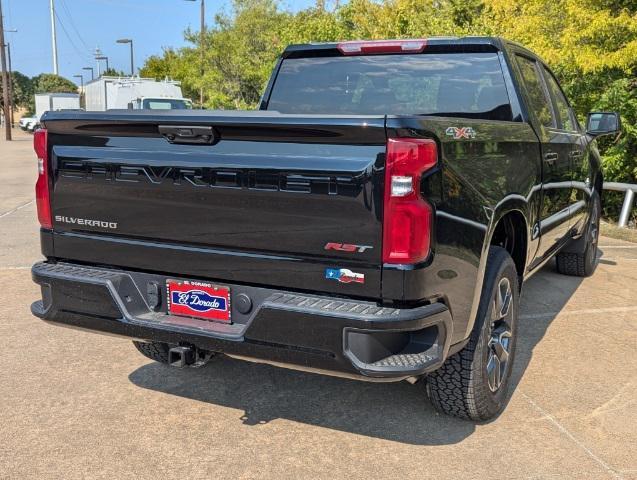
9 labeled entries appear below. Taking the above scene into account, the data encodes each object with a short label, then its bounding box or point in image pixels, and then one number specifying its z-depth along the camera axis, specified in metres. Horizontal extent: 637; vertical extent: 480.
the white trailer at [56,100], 50.91
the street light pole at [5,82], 38.83
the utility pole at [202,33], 29.82
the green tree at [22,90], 86.69
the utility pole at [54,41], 69.60
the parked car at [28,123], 53.56
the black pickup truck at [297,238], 2.79
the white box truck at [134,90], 30.14
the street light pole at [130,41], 71.74
